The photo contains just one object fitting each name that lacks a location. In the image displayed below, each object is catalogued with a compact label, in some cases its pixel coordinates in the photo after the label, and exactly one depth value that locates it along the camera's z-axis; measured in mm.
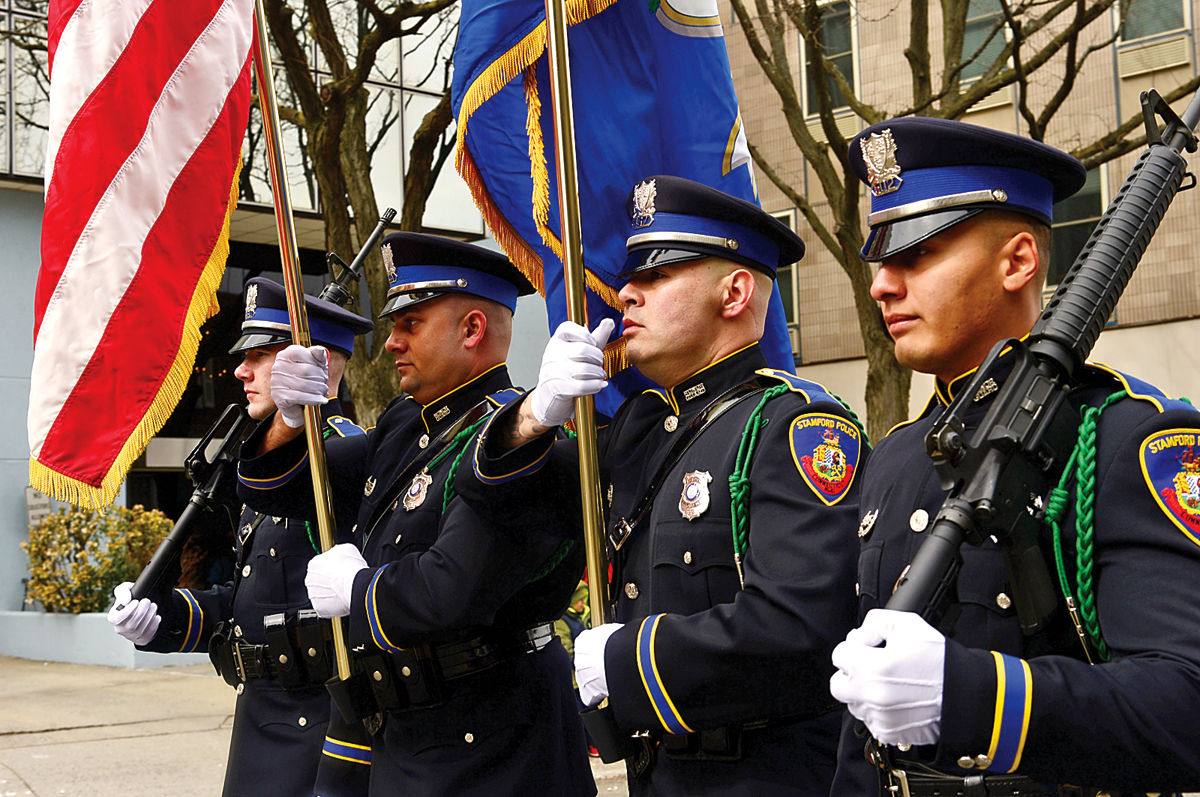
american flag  3826
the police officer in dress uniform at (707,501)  2432
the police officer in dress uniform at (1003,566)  1737
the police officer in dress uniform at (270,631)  4273
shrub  13406
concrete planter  12820
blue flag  3613
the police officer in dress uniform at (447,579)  3189
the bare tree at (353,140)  8977
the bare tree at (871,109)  9328
